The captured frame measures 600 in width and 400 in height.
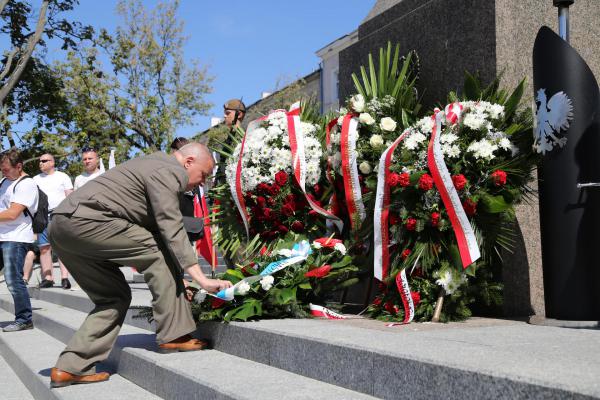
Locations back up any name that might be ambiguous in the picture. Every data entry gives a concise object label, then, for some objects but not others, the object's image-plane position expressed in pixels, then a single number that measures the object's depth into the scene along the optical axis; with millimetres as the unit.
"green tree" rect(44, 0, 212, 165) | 24953
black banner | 3852
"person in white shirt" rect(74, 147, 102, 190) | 8516
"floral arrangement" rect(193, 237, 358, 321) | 4285
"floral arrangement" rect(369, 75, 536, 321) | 4109
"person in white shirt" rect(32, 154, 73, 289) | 9141
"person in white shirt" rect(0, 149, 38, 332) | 6531
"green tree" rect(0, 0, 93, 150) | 17672
